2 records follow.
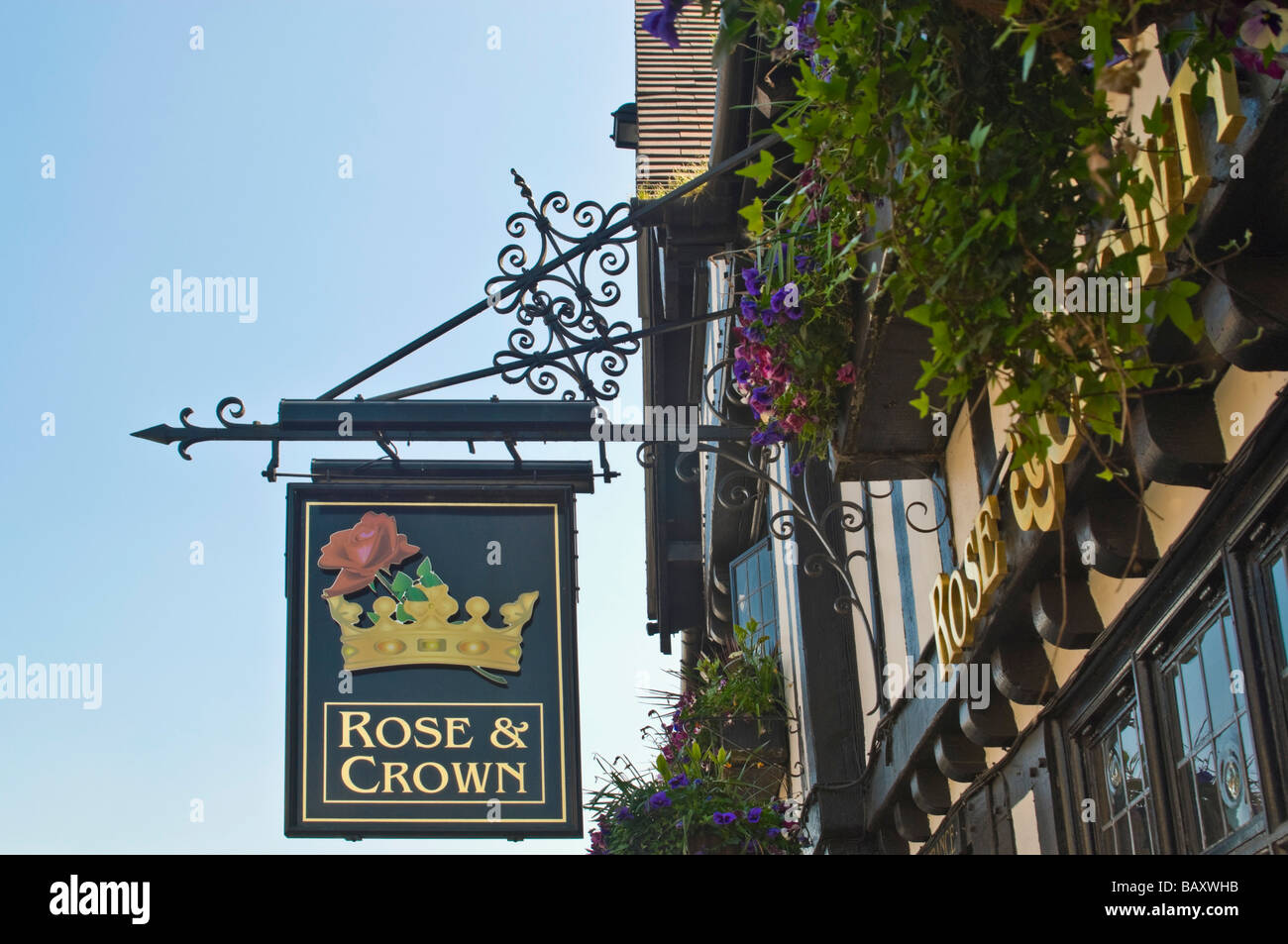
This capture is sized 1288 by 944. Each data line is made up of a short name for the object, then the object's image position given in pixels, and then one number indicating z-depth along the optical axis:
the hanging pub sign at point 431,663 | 6.36
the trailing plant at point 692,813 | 7.41
